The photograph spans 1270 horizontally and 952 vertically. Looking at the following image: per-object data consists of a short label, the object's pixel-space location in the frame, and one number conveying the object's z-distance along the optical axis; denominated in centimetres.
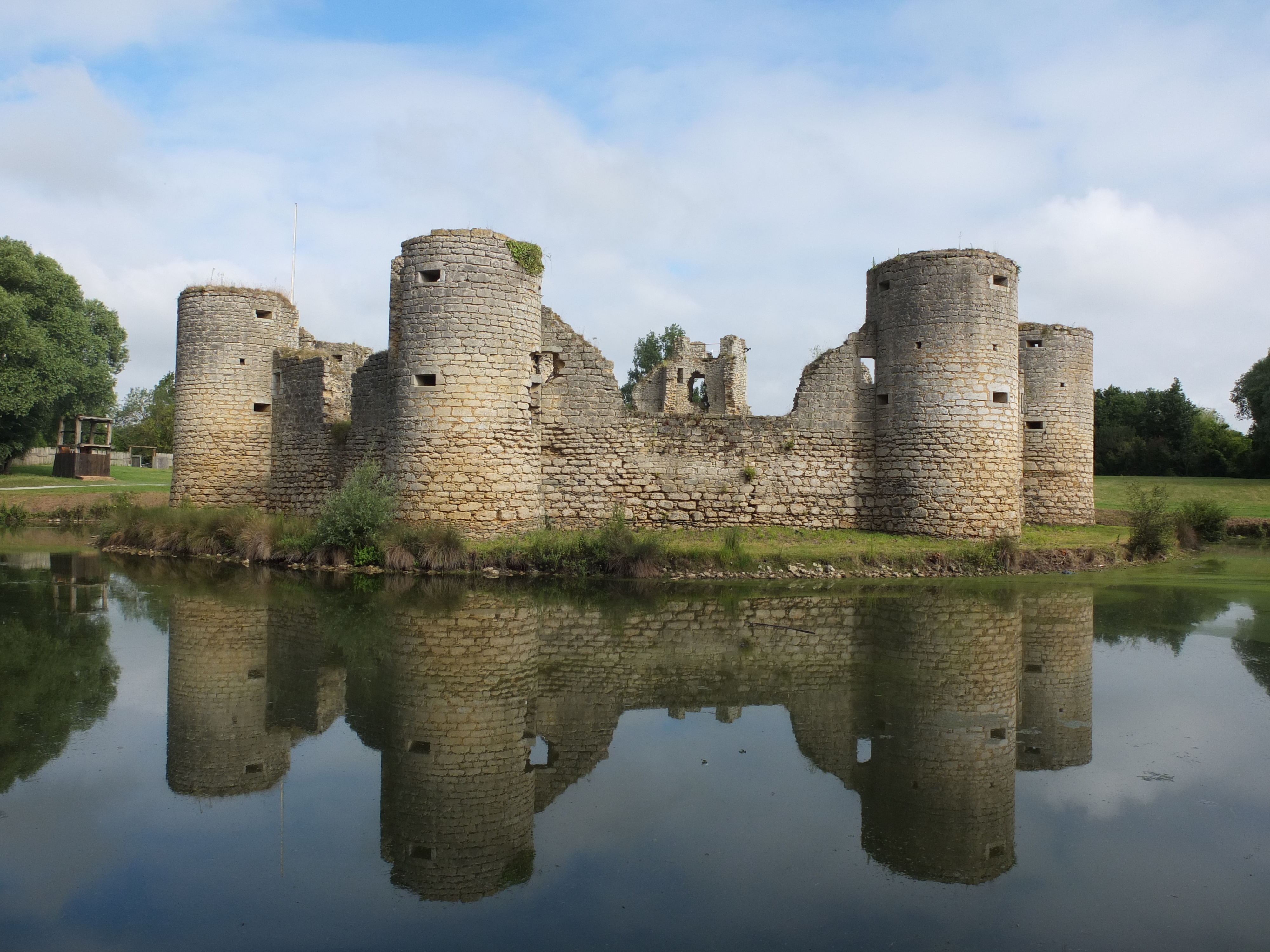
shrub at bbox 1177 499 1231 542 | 2408
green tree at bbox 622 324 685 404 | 5644
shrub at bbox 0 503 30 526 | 2558
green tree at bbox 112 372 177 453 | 6369
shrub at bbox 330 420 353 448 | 2142
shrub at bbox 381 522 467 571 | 1627
